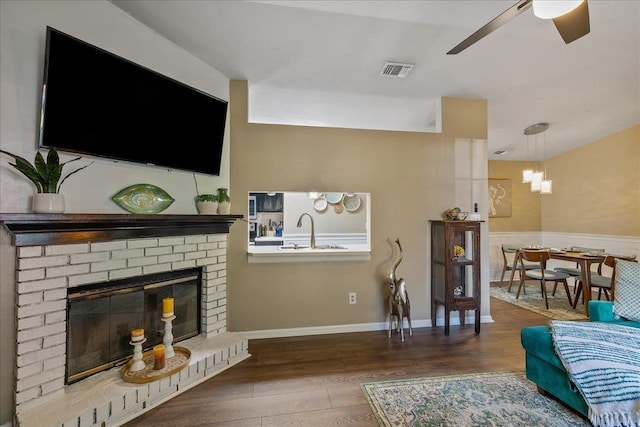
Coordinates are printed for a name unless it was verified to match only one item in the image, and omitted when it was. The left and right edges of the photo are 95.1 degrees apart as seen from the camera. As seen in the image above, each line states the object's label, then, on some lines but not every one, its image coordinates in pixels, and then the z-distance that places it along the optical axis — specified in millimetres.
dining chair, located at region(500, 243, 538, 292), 5202
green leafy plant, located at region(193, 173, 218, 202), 2674
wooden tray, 1996
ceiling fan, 1410
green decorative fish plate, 2170
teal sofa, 1861
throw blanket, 1627
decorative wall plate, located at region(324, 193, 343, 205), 4801
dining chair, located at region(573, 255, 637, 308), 3719
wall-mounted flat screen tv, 1773
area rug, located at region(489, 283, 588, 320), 3795
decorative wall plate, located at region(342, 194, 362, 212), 4863
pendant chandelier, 4410
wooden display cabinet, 3186
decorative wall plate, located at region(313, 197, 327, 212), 4965
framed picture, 5836
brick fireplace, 1657
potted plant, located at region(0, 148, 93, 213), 1662
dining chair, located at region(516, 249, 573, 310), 4195
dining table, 3822
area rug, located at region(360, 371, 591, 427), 1818
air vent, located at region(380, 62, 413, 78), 2812
